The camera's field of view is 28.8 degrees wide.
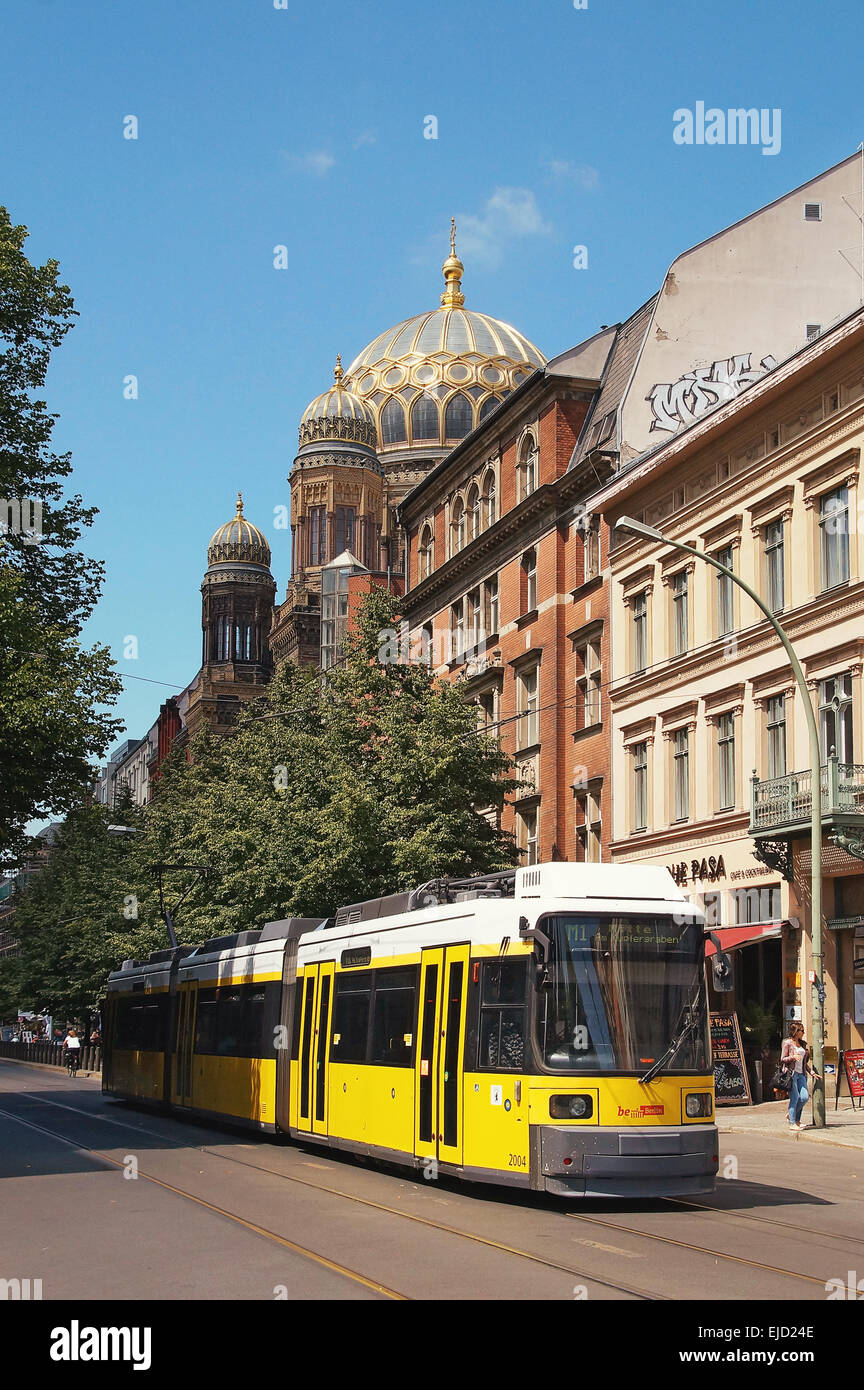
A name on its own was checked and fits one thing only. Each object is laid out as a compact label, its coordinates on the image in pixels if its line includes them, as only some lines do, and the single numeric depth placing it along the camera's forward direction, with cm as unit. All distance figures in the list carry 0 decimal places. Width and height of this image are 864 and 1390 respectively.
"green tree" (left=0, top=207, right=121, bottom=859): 2256
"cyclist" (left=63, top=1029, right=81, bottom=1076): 6531
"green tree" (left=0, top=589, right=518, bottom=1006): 3688
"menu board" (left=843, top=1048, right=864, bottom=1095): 2845
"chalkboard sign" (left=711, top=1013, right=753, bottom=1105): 3077
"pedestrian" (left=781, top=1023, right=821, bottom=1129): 2525
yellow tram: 1452
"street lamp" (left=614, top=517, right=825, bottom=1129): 2482
